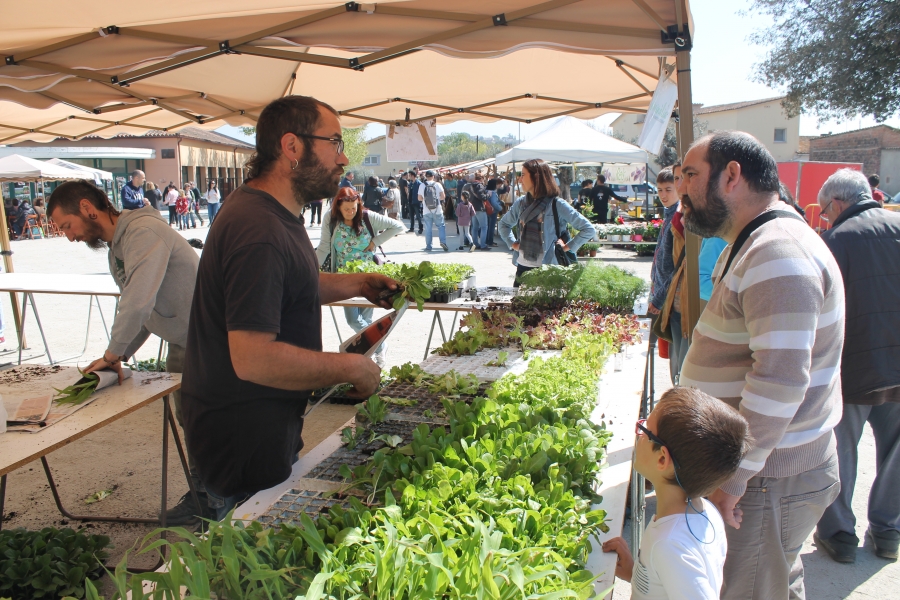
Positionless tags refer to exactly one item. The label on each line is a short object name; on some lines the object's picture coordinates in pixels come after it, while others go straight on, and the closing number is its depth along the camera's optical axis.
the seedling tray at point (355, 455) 2.19
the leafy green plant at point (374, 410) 2.57
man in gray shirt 3.38
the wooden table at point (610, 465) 1.84
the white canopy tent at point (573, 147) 12.90
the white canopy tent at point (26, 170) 16.94
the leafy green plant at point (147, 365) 5.91
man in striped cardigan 1.81
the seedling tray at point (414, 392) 2.89
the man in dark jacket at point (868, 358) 3.39
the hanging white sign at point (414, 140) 6.93
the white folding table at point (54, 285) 6.57
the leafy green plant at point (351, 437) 2.39
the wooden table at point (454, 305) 5.54
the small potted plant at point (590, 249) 11.34
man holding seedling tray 1.98
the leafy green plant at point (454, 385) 2.95
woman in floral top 6.47
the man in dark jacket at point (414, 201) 21.11
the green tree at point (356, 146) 49.12
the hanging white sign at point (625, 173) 25.62
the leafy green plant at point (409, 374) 3.20
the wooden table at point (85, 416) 2.62
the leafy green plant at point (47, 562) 2.70
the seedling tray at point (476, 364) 3.39
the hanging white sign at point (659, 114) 3.39
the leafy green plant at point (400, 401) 2.79
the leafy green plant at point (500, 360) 3.54
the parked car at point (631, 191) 27.83
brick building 37.56
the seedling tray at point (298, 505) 1.87
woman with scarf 6.24
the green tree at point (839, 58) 20.84
